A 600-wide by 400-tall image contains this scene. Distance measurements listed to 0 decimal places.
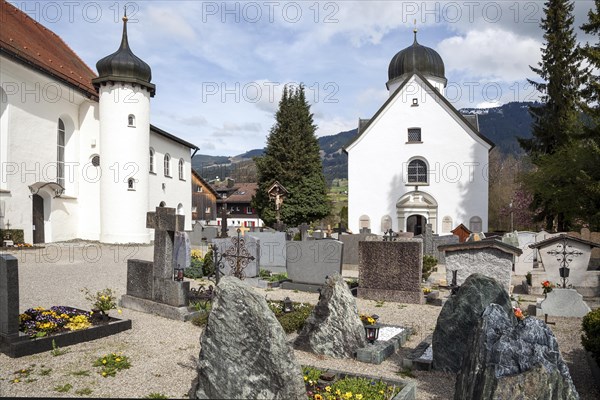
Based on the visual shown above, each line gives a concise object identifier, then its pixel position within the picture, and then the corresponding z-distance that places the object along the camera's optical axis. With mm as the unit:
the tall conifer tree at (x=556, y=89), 24828
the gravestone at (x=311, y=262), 11000
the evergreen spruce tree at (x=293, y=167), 36000
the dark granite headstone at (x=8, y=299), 5922
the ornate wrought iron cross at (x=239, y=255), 12148
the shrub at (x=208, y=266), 13207
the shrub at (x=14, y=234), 18578
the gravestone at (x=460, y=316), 5363
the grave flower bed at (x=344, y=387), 4484
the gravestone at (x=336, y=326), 6191
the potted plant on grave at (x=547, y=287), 9719
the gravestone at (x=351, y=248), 16766
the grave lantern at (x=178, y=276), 8547
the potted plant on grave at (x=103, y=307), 7297
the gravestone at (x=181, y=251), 12602
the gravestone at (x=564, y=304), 8664
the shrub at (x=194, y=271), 13219
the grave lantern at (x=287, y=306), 8062
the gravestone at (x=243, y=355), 3771
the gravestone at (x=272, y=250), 14258
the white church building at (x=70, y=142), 20047
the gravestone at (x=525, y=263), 14398
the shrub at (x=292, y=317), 7363
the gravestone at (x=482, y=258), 10078
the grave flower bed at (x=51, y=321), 6387
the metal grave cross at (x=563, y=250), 10711
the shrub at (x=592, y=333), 5113
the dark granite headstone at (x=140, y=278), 8695
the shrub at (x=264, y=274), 12795
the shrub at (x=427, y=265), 12781
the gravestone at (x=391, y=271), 9898
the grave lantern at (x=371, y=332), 6457
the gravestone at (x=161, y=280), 8258
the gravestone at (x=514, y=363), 3188
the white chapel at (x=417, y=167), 27281
